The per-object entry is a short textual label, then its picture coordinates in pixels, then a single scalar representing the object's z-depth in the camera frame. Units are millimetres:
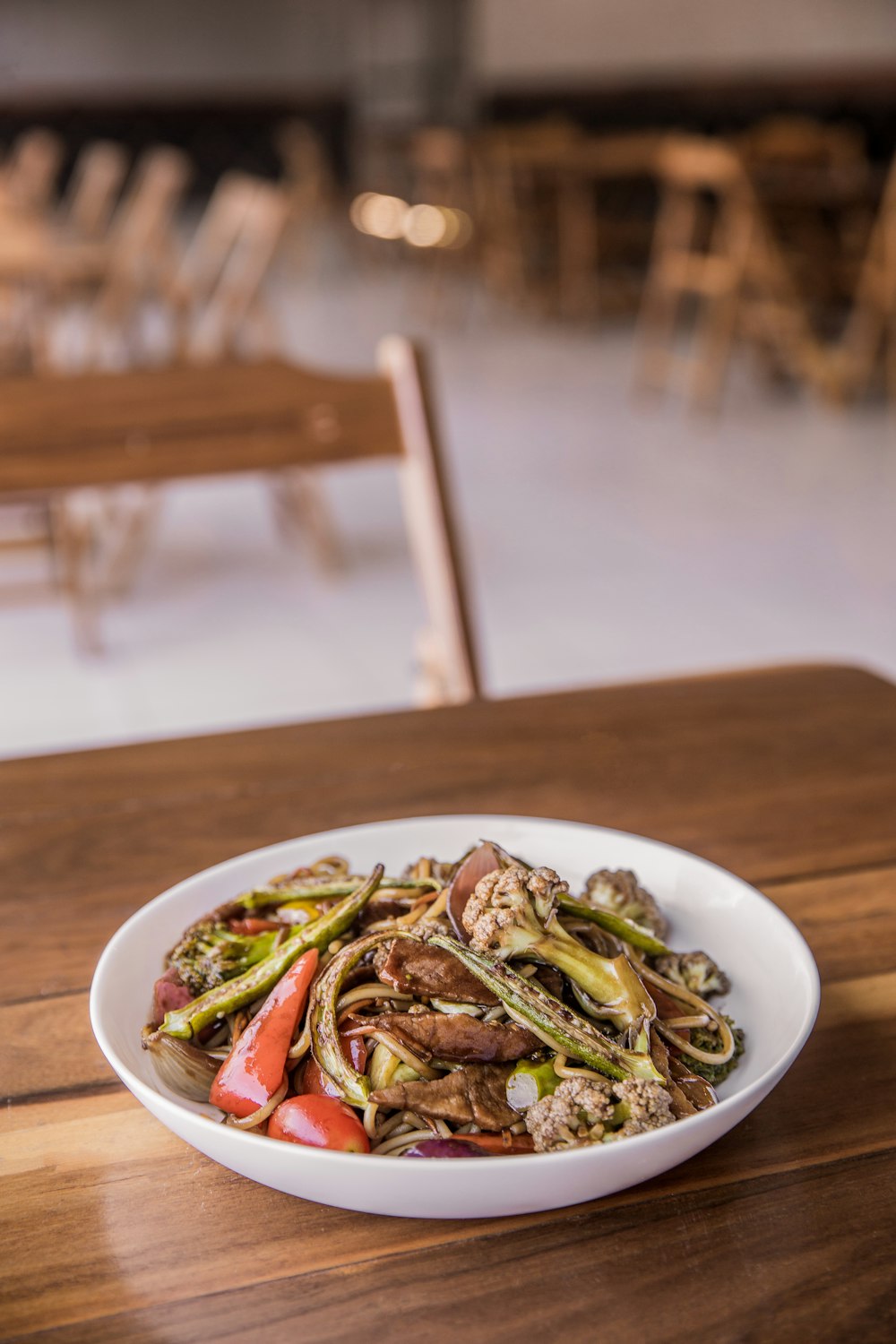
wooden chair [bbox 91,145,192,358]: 3330
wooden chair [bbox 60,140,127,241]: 5211
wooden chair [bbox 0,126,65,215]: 5512
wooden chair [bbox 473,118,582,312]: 5930
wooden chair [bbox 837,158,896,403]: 4293
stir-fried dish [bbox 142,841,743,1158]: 435
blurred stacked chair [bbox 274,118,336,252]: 8234
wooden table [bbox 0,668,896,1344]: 407
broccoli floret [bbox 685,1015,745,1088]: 479
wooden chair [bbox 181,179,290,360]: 2877
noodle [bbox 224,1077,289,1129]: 452
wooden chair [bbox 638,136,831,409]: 4266
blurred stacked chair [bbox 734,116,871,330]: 4609
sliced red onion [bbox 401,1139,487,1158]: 428
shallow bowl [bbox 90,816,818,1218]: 400
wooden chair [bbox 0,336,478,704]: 1065
